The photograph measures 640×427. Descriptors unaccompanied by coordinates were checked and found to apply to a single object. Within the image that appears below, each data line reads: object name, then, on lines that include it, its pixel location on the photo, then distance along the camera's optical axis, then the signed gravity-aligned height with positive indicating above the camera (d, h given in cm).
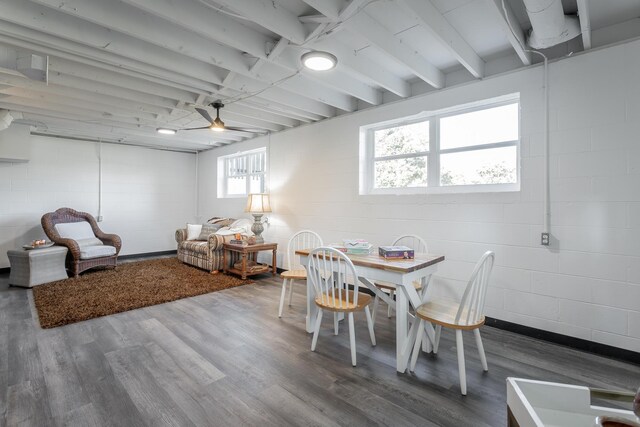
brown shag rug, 318 -96
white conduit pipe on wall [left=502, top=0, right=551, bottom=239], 262 +52
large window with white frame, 296 +71
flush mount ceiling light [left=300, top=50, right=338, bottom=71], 244 +128
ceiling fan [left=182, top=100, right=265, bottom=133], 370 +119
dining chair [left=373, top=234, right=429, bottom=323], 273 -36
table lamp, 498 +12
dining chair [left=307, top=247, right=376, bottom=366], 220 -62
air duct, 183 +126
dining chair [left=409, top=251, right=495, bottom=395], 187 -66
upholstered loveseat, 489 -49
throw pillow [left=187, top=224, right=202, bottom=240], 578 -30
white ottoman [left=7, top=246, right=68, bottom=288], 405 -70
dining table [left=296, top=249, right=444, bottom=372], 211 -45
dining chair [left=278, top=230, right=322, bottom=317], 311 -59
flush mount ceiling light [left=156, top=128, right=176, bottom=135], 479 +133
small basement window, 584 +86
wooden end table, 455 -65
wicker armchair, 461 -46
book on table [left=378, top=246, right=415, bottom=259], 243 -30
